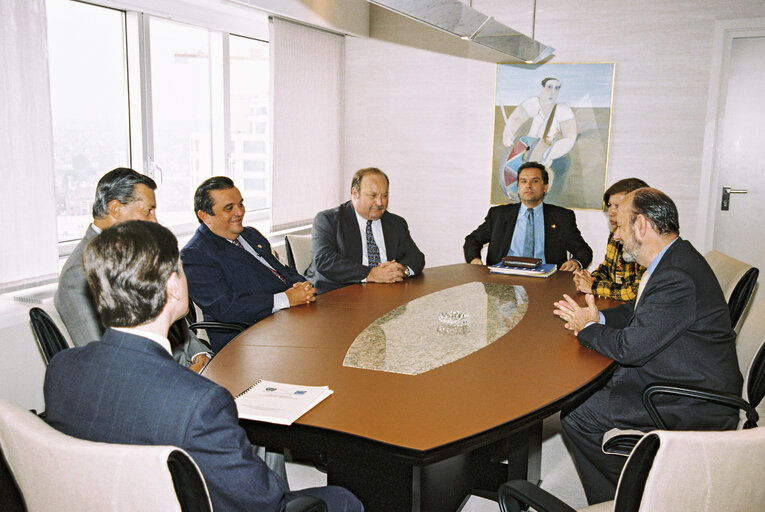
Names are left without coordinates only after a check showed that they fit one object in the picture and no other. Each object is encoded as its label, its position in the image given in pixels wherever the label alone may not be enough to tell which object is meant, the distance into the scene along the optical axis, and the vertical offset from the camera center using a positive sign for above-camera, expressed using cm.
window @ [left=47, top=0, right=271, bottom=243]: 404 +29
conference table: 183 -74
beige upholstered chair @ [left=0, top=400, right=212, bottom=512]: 130 -66
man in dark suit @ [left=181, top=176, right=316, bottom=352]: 325 -63
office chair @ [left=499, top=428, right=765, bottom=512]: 147 -71
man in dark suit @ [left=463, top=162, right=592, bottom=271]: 455 -51
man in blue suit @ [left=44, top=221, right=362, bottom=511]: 142 -52
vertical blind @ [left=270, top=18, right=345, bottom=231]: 554 +27
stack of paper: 186 -74
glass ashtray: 289 -72
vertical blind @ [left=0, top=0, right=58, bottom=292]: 328 -2
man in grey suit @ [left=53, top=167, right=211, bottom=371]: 258 -50
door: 531 +5
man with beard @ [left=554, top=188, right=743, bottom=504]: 242 -69
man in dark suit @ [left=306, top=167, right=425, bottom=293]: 391 -58
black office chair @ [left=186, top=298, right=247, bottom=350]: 316 -84
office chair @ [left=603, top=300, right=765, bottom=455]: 237 -85
